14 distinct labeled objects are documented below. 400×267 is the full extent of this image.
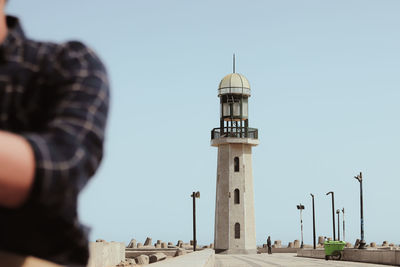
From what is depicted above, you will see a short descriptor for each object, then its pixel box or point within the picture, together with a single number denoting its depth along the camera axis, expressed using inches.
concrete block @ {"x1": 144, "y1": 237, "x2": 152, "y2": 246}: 3592.5
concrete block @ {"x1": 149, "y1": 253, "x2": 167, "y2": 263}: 1781.5
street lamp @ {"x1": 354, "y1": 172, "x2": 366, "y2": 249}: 1675.7
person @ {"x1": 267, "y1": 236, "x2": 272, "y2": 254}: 2615.7
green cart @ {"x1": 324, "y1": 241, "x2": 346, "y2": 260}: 1656.0
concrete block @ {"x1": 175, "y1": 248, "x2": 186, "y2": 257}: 2007.3
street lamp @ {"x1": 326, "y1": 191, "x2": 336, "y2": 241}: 2290.8
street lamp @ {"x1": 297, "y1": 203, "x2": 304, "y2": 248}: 2933.1
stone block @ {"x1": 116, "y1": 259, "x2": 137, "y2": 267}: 1131.5
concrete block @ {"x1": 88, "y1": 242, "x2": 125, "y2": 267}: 703.7
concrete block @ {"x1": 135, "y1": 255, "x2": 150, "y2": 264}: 1605.3
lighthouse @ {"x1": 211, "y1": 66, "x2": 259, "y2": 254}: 2349.9
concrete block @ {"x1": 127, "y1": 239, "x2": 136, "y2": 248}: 3253.0
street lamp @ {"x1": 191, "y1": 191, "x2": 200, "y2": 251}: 2004.2
